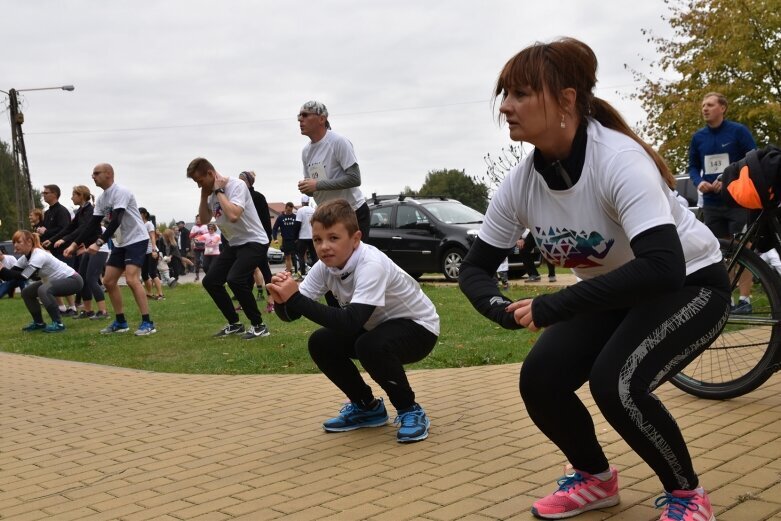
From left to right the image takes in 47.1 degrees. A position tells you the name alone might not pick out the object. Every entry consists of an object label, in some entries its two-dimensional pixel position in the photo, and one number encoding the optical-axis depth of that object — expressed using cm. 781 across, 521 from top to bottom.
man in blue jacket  839
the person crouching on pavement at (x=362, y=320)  443
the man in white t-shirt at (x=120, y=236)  1031
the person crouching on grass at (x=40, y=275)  1203
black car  1784
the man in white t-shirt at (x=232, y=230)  894
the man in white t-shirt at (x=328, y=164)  706
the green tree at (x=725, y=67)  2566
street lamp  3831
